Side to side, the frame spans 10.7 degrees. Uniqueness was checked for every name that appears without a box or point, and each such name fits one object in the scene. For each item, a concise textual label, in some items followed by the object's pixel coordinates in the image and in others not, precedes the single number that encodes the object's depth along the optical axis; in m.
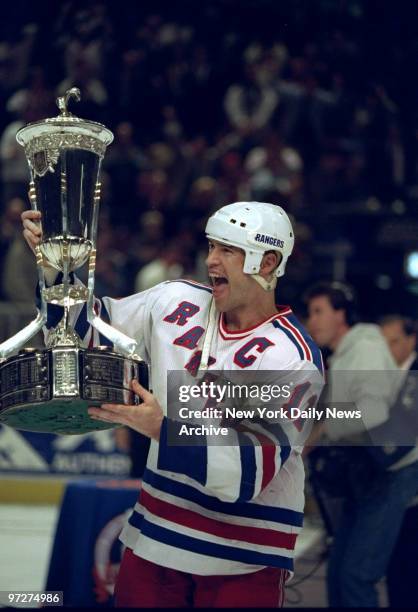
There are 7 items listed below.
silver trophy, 5.45
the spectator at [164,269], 14.15
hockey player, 5.93
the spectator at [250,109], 14.89
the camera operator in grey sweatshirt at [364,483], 8.59
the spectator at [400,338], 10.42
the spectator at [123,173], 14.82
